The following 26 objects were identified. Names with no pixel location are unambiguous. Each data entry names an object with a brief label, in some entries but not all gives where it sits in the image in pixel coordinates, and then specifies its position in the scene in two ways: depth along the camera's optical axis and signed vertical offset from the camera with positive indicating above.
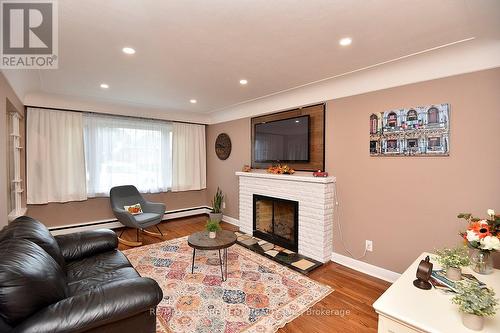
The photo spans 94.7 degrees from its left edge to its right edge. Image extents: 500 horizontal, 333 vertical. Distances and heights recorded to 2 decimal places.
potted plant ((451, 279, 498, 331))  1.06 -0.66
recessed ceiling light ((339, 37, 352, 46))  1.97 +1.07
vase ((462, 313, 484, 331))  1.08 -0.75
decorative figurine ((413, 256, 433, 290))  1.42 -0.69
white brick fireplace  3.08 -0.56
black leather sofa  1.11 -0.74
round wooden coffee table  2.53 -0.88
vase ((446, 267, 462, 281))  1.53 -0.73
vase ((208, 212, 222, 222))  4.91 -1.10
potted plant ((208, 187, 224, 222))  4.93 -0.95
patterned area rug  1.97 -1.33
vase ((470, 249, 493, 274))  1.60 -0.69
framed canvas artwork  2.29 +0.35
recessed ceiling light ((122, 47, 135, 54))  2.14 +1.09
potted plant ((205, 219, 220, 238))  2.79 -0.77
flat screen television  3.49 +0.40
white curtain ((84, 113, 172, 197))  4.21 +0.23
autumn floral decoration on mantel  3.66 -0.08
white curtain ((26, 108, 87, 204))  3.66 +0.14
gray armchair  3.70 -0.78
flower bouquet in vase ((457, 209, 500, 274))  1.56 -0.52
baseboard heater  3.99 -1.11
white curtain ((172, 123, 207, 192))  5.20 +0.16
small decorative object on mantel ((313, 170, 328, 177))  3.16 -0.12
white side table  1.12 -0.78
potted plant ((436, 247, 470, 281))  1.53 -0.66
